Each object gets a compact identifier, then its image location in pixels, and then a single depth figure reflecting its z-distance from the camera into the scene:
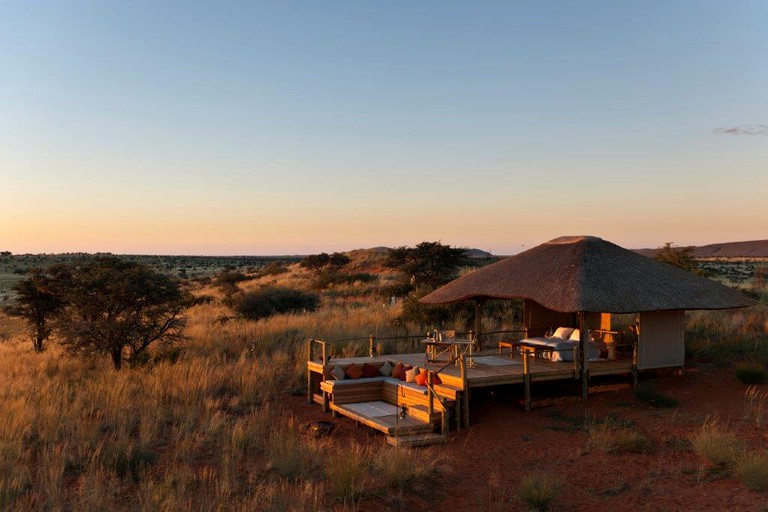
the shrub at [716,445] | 7.86
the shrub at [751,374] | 12.44
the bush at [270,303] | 24.38
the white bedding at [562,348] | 12.02
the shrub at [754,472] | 7.02
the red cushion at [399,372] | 12.35
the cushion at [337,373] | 12.17
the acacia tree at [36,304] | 18.83
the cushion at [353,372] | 12.30
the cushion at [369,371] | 12.51
